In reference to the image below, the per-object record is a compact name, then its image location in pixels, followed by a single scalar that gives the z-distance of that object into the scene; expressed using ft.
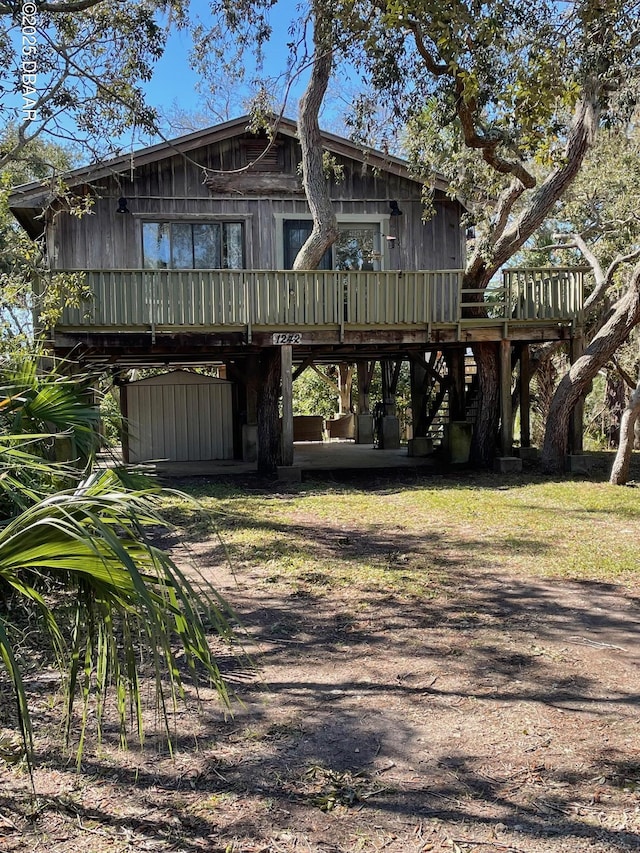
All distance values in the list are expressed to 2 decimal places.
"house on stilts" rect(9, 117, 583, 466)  45.75
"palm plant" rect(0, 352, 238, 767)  6.92
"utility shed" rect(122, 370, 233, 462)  59.16
